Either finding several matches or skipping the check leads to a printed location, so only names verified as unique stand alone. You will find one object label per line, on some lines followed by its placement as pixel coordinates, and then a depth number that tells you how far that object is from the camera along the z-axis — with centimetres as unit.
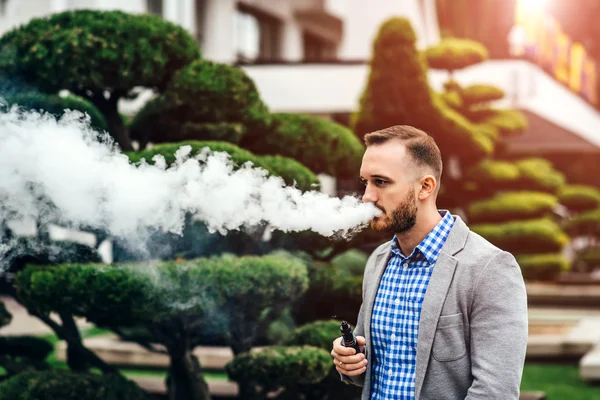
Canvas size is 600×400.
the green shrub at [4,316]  640
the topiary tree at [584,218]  2448
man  261
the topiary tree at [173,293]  516
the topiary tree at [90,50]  596
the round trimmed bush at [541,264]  1831
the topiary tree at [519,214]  1762
